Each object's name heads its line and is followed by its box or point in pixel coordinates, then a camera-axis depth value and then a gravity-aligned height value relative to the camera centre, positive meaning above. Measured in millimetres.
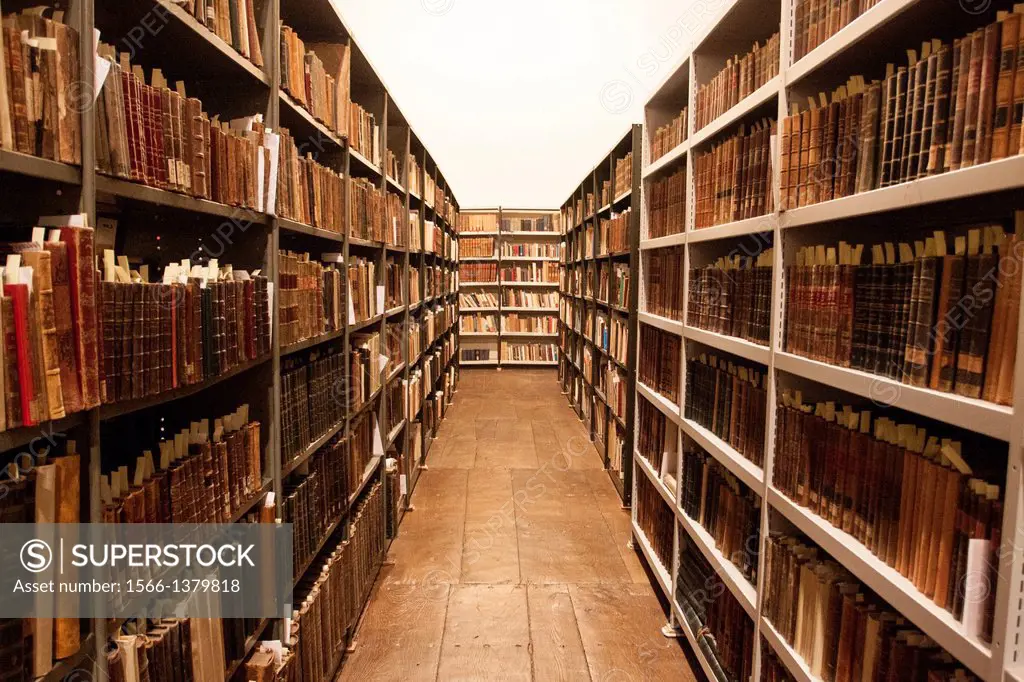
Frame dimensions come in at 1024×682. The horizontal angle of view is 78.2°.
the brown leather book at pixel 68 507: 942 -351
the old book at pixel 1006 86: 993 +333
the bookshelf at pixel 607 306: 3811 -155
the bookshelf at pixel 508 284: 8891 +8
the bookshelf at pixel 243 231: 991 +127
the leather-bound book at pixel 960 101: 1076 +335
